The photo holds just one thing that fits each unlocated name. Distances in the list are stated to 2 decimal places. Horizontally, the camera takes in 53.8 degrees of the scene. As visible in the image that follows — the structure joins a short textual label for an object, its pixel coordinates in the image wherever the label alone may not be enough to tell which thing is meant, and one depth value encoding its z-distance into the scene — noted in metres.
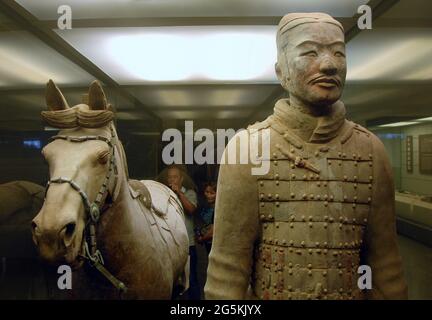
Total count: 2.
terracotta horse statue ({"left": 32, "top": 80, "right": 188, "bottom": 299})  1.83
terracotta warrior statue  1.94
